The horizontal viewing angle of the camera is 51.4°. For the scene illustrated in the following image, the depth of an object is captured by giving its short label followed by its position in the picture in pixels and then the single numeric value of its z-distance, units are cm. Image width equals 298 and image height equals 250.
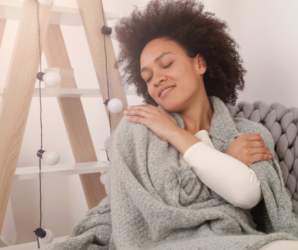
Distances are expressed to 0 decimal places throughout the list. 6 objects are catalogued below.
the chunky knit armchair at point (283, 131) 120
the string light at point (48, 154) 136
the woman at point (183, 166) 90
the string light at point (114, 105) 146
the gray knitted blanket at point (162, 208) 89
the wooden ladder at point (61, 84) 131
